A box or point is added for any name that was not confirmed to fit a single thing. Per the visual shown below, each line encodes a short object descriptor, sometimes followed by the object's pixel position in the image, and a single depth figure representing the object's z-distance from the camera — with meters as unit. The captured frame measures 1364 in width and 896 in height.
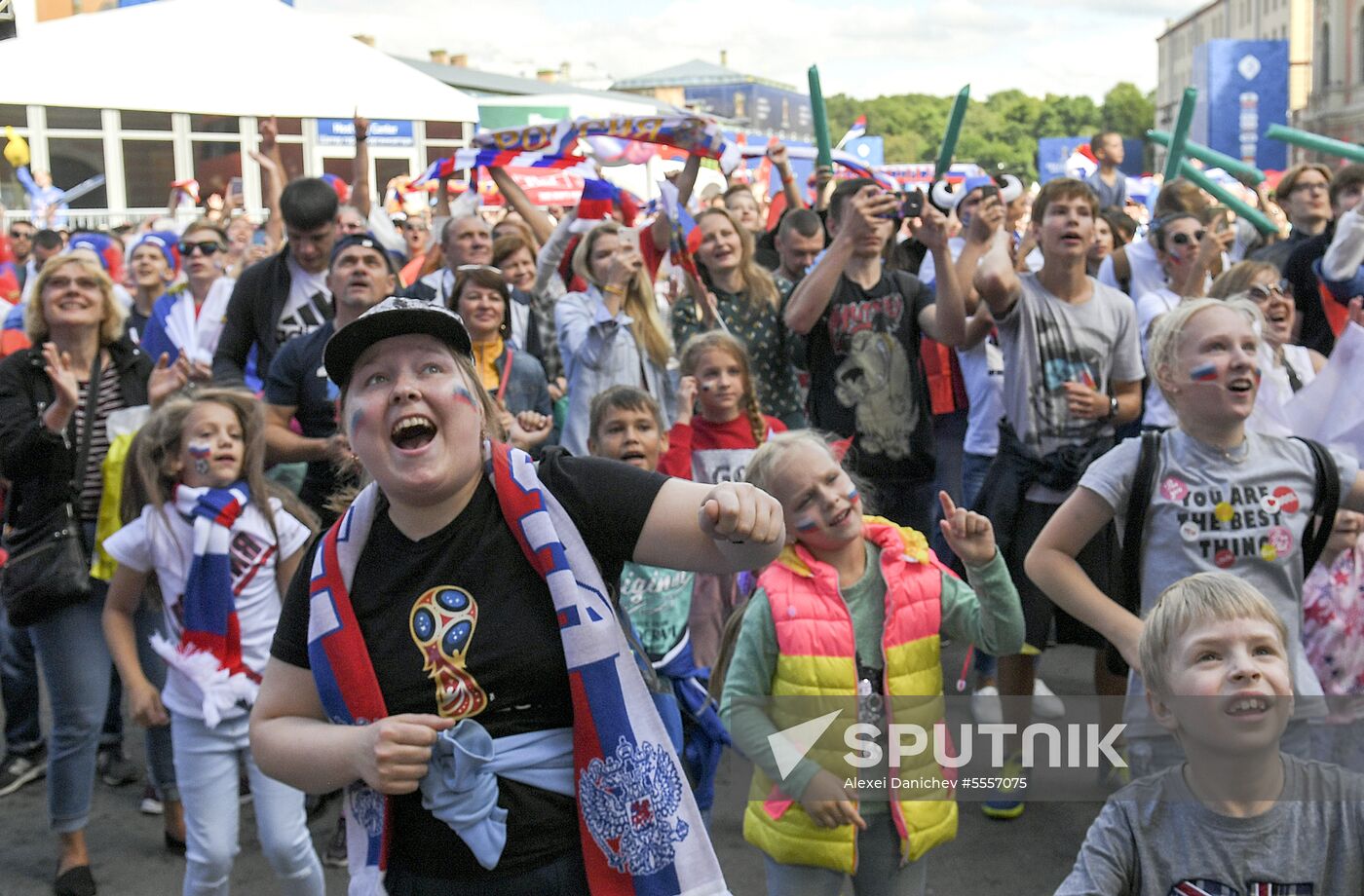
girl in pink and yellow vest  3.25
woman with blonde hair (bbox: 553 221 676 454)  5.94
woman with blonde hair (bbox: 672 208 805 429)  6.12
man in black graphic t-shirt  5.69
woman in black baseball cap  2.16
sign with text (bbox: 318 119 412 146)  34.19
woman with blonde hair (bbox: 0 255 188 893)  4.63
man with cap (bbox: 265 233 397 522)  5.17
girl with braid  5.32
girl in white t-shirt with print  3.87
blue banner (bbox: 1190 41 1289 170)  30.94
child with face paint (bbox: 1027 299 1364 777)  3.39
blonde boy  2.32
